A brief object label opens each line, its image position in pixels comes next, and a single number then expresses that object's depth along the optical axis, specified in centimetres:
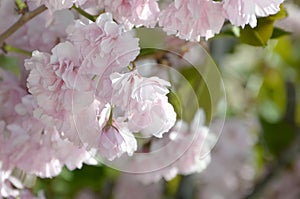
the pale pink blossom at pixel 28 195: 91
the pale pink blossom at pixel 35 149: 87
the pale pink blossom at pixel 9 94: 90
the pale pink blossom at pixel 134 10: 79
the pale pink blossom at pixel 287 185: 161
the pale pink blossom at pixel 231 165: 160
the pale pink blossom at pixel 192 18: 79
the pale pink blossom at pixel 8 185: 89
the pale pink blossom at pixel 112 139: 80
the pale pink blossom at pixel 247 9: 78
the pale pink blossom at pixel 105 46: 77
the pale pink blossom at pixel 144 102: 77
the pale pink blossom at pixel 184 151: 95
